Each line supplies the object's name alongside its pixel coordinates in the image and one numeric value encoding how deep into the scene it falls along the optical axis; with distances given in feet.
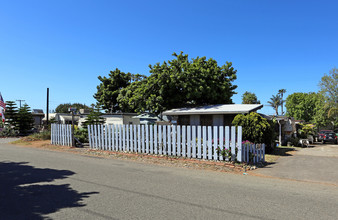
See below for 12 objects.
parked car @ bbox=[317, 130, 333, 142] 83.76
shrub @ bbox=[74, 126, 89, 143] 58.09
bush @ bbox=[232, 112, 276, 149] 40.55
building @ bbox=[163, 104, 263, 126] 49.59
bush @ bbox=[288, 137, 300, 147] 66.15
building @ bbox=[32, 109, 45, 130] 173.06
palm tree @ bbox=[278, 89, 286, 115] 205.61
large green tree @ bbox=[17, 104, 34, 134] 91.76
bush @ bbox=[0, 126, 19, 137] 85.85
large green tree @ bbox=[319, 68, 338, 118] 116.47
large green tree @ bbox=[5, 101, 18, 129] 91.20
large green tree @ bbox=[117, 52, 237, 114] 62.13
